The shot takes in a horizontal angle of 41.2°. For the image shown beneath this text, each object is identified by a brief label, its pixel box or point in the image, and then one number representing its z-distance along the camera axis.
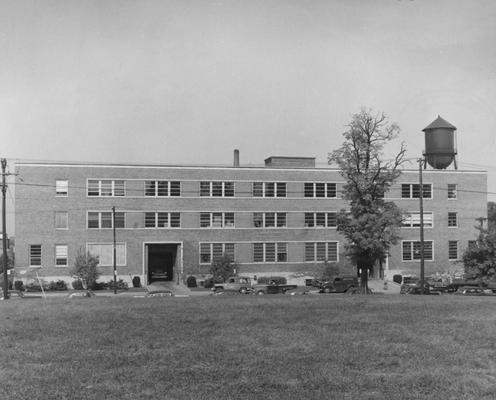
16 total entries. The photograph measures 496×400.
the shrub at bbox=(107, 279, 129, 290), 68.50
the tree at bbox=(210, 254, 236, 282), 69.06
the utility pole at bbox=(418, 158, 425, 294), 52.54
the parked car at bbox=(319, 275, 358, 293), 59.38
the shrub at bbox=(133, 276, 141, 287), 69.88
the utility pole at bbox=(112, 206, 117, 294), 62.63
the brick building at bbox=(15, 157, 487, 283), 69.50
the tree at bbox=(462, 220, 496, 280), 59.16
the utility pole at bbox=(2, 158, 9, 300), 45.47
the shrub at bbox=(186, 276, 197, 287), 69.81
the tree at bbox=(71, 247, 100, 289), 66.12
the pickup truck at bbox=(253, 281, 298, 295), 54.84
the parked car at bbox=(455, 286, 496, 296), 49.38
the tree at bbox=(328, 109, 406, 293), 51.06
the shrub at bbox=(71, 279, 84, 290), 67.19
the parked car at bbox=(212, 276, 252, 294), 54.58
